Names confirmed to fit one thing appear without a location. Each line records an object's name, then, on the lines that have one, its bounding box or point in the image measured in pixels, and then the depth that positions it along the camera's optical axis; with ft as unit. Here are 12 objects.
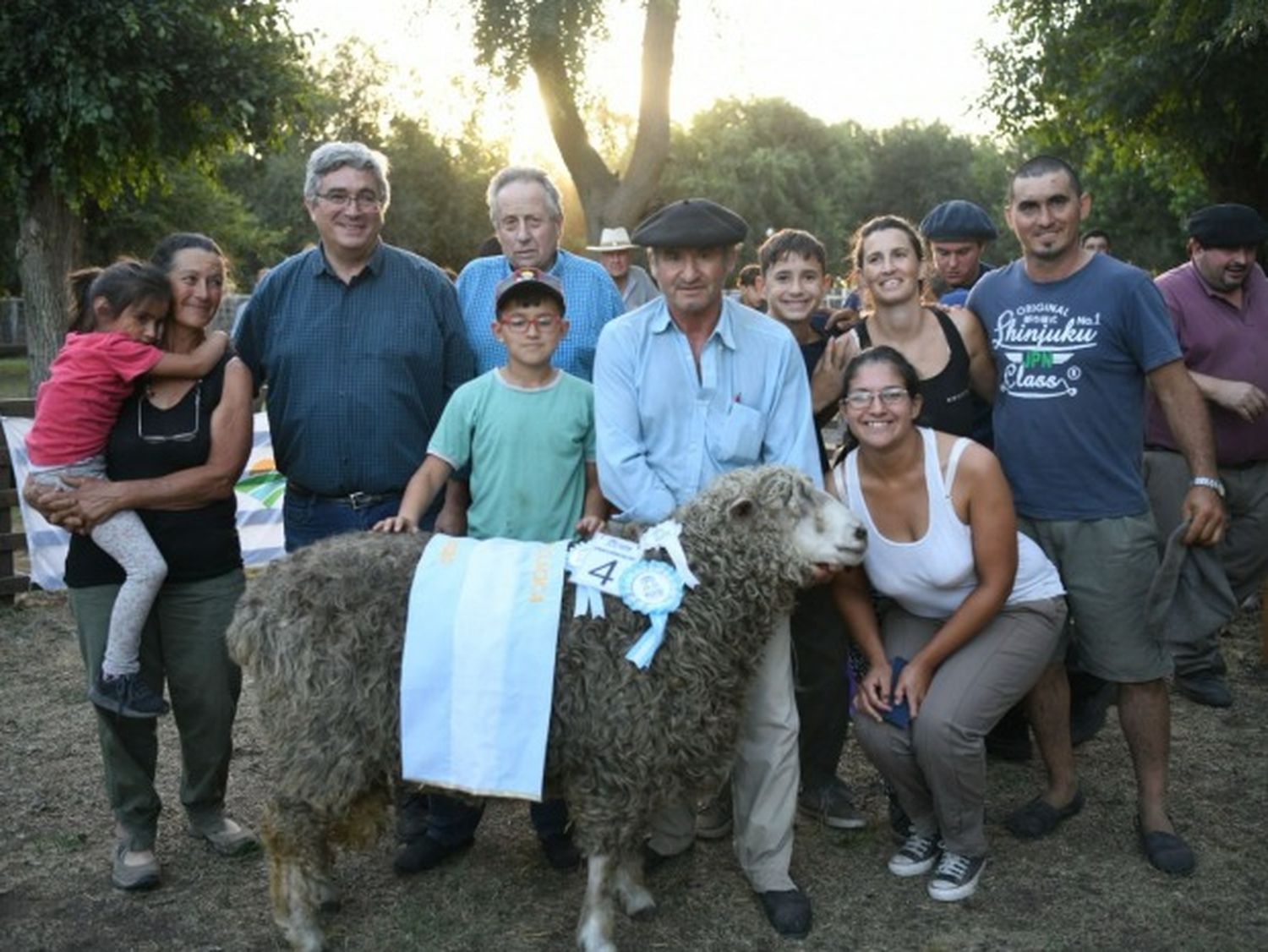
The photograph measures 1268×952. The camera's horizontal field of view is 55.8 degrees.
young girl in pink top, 13.96
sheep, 12.63
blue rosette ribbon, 12.69
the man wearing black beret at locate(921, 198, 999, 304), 22.21
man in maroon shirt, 20.16
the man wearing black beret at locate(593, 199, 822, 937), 13.94
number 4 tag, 12.93
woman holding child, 14.57
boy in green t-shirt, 14.28
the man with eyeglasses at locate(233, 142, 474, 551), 15.33
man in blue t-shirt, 15.17
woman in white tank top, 14.33
